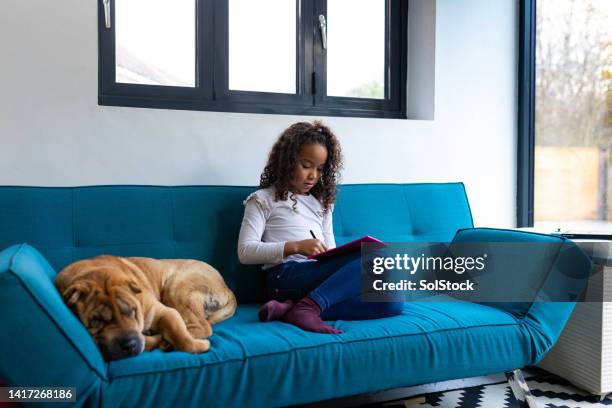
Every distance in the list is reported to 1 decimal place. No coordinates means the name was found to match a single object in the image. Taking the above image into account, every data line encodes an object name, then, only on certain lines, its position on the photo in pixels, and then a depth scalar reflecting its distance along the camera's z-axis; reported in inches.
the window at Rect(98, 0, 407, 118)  101.7
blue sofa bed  53.9
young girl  75.5
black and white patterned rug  88.5
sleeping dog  59.6
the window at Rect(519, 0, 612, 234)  122.8
